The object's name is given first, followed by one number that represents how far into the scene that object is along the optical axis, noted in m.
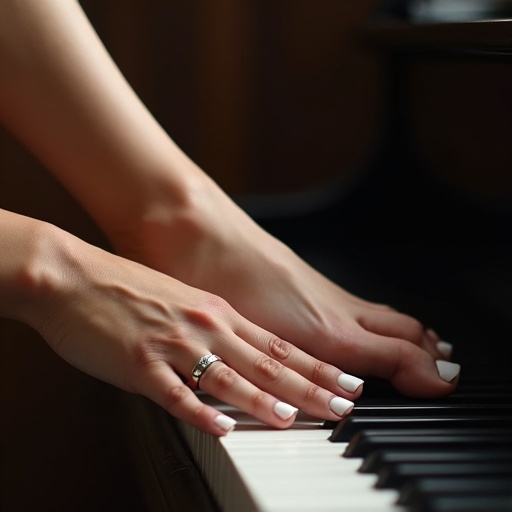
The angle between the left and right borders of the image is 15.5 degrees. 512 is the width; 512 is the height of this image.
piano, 0.81
